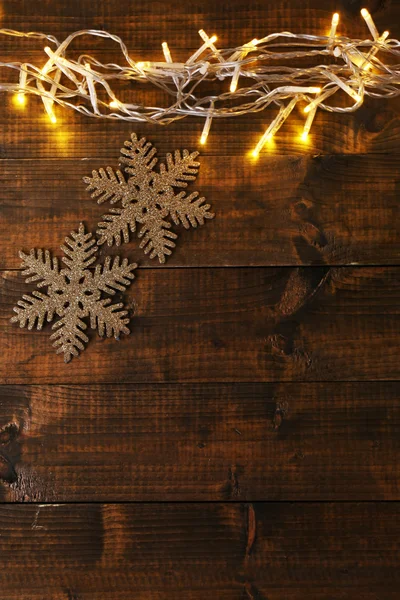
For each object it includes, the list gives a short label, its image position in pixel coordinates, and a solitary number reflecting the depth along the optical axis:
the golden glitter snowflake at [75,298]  1.10
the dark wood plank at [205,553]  1.05
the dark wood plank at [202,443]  1.07
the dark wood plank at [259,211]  1.12
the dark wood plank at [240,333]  1.09
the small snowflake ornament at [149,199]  1.11
